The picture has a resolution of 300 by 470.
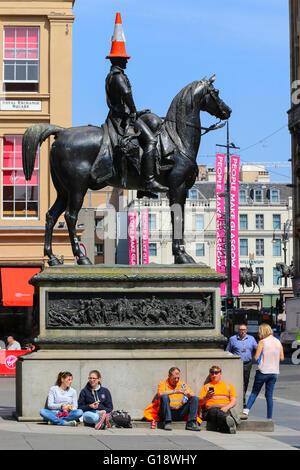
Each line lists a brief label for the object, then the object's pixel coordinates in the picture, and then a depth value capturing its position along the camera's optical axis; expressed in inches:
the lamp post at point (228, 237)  2225.1
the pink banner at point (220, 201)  2490.2
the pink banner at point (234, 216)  2368.4
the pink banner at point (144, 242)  3072.6
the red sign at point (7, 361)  1274.6
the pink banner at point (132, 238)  3011.3
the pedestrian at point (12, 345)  1274.6
